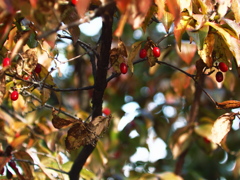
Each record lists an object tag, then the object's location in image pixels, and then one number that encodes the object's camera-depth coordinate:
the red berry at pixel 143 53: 1.31
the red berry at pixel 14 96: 1.30
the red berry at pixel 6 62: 1.24
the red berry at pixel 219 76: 1.33
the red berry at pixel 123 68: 1.30
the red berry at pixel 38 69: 1.33
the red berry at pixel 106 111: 2.34
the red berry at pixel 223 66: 1.30
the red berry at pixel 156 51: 1.30
